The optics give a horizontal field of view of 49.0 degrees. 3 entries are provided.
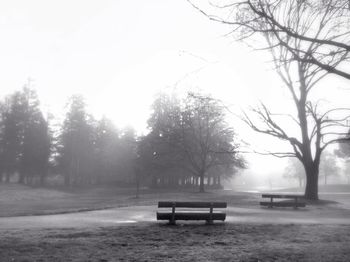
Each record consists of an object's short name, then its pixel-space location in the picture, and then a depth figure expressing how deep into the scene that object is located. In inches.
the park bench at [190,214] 475.1
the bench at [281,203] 776.5
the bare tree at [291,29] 278.8
